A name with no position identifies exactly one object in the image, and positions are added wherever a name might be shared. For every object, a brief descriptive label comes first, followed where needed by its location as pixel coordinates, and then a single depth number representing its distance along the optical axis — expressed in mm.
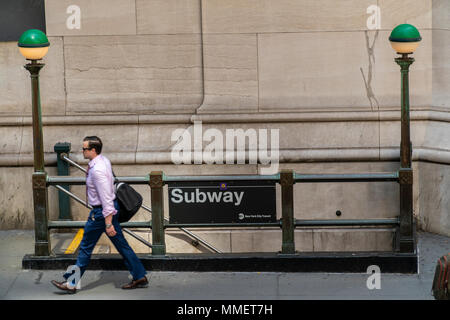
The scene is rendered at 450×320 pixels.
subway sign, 19391
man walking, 17312
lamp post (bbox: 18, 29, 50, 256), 19125
